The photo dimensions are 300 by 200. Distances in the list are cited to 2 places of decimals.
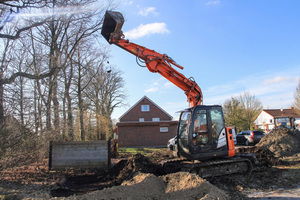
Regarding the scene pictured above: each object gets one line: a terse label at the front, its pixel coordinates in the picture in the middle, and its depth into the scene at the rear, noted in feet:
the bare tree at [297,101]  93.52
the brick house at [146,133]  94.02
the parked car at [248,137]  67.87
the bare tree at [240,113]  111.96
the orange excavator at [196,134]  23.88
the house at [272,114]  148.08
